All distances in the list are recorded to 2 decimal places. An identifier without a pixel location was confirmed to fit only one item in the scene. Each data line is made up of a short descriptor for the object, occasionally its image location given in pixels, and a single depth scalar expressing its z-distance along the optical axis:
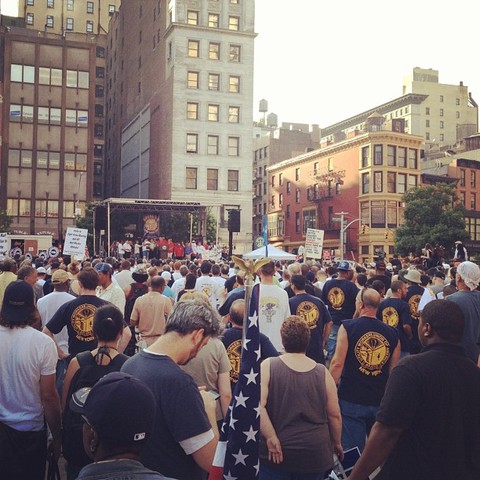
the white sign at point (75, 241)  16.88
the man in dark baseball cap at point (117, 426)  2.22
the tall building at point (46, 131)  57.62
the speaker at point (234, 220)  33.59
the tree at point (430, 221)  52.38
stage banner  46.72
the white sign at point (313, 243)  19.64
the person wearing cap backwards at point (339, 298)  10.31
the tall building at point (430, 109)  104.06
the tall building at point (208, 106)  56.66
